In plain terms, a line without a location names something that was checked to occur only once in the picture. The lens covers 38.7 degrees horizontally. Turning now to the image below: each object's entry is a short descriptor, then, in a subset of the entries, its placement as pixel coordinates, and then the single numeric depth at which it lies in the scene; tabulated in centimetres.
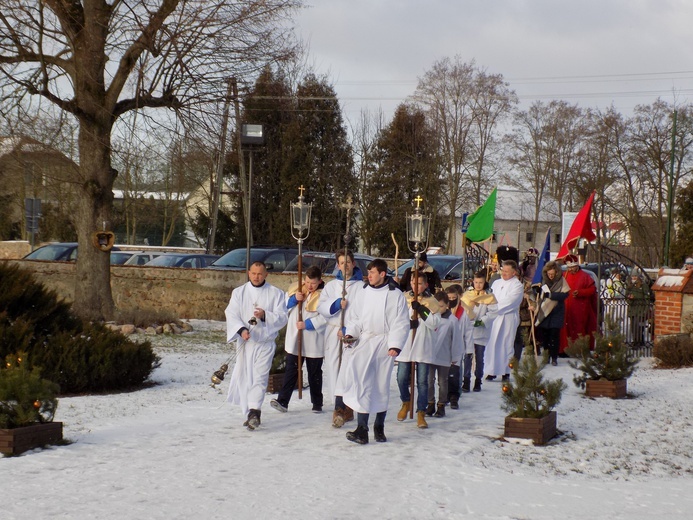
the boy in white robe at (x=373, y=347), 903
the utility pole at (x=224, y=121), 1841
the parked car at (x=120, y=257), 2879
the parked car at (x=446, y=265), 2322
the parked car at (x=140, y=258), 2858
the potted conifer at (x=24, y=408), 790
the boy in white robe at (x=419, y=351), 1013
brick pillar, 1580
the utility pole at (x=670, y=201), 3700
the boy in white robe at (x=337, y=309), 970
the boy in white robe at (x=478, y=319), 1284
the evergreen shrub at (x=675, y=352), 1506
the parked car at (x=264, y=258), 2384
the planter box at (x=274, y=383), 1207
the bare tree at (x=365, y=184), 4434
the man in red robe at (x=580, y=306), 1708
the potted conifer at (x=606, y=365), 1215
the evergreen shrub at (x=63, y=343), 1122
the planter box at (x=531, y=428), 921
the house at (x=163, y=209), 4497
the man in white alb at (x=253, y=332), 962
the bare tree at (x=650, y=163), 4438
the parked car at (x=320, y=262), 2289
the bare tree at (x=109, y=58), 1734
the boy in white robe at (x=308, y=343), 1050
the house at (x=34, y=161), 1862
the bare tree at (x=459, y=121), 4631
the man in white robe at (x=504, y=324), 1384
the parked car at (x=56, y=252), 2752
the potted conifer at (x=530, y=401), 926
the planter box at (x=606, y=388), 1209
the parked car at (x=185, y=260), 2629
